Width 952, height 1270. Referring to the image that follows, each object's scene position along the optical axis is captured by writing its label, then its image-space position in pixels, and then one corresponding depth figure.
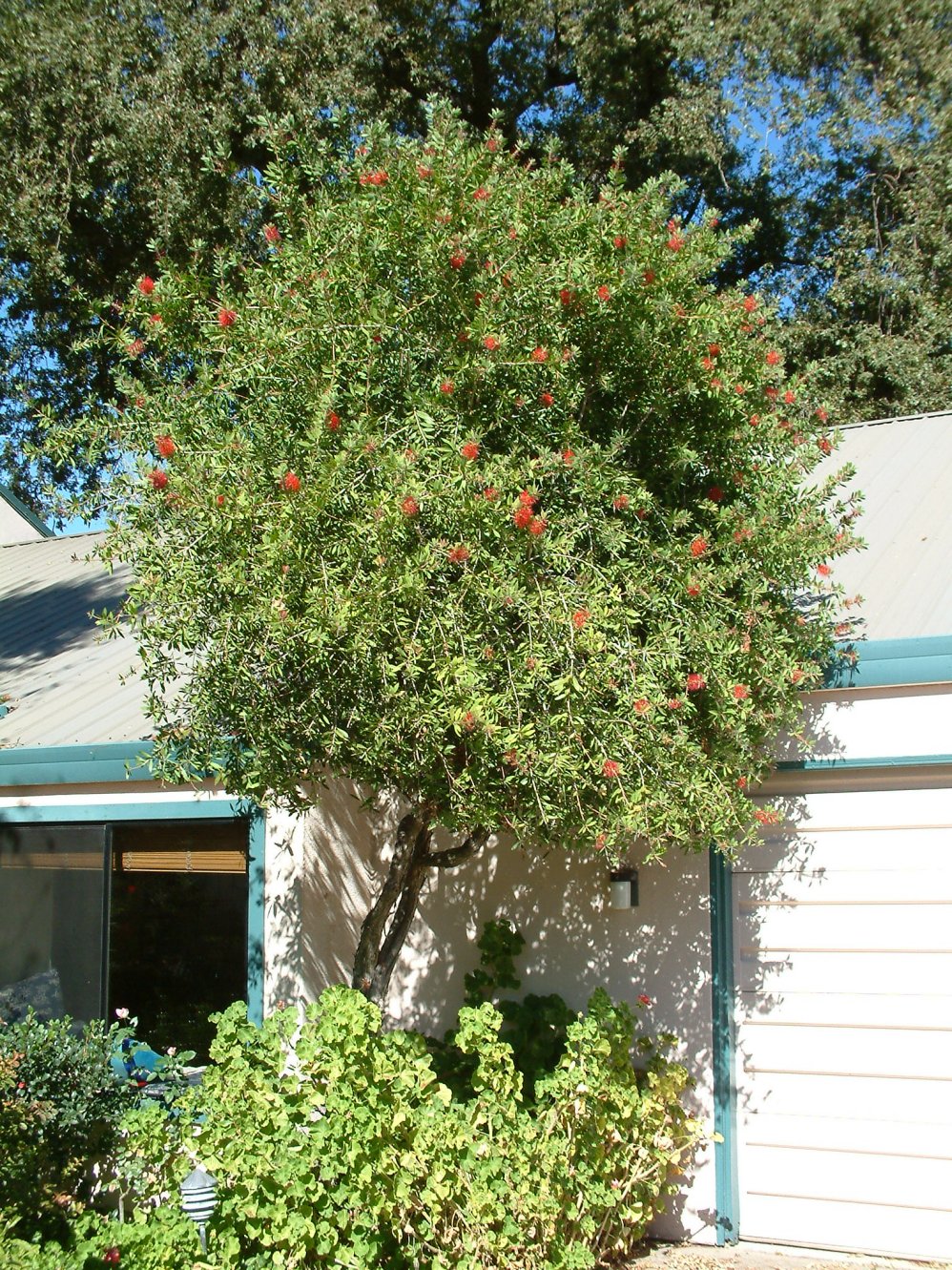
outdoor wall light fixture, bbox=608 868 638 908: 7.29
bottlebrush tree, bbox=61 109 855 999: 5.30
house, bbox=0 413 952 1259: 6.75
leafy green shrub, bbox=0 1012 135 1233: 6.30
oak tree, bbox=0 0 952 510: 15.52
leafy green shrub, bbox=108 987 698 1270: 5.04
